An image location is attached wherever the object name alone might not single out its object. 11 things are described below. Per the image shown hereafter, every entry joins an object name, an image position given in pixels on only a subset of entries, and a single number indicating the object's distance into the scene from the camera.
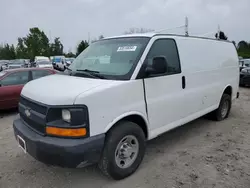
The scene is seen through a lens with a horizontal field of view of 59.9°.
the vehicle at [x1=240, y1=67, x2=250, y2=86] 11.30
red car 6.70
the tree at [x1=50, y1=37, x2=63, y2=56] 53.34
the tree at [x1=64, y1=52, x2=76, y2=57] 66.72
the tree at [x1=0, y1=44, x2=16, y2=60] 51.26
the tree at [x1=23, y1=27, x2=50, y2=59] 45.22
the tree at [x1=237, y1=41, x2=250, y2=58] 35.08
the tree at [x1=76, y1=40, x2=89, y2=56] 47.54
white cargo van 2.50
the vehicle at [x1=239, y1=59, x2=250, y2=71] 14.88
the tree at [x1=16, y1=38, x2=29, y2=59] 46.37
